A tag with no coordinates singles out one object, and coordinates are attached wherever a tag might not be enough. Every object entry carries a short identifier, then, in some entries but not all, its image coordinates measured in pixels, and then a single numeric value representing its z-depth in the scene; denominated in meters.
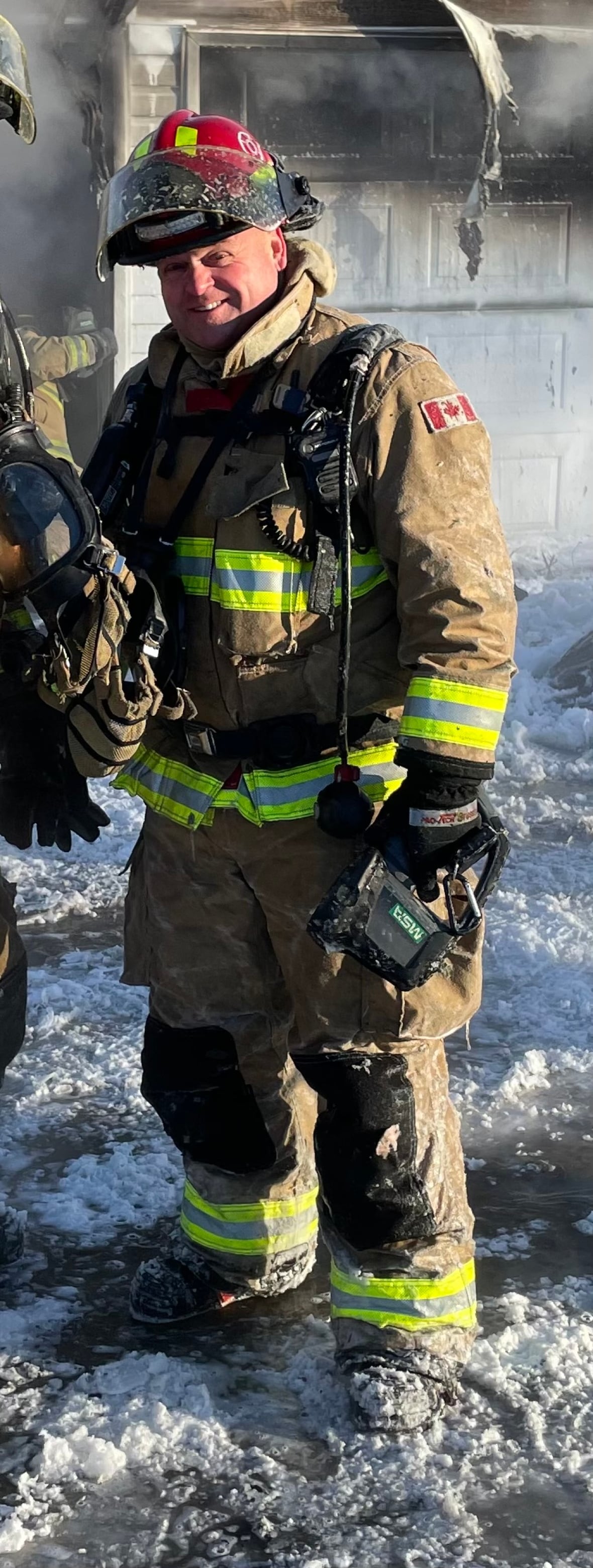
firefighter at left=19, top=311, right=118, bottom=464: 7.27
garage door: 10.02
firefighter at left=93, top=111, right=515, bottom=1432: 2.41
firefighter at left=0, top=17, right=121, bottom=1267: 2.30
